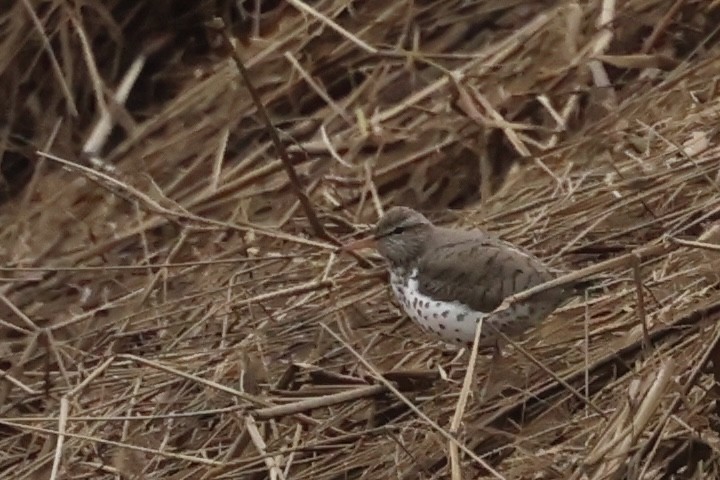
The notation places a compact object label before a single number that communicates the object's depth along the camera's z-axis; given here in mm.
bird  6852
